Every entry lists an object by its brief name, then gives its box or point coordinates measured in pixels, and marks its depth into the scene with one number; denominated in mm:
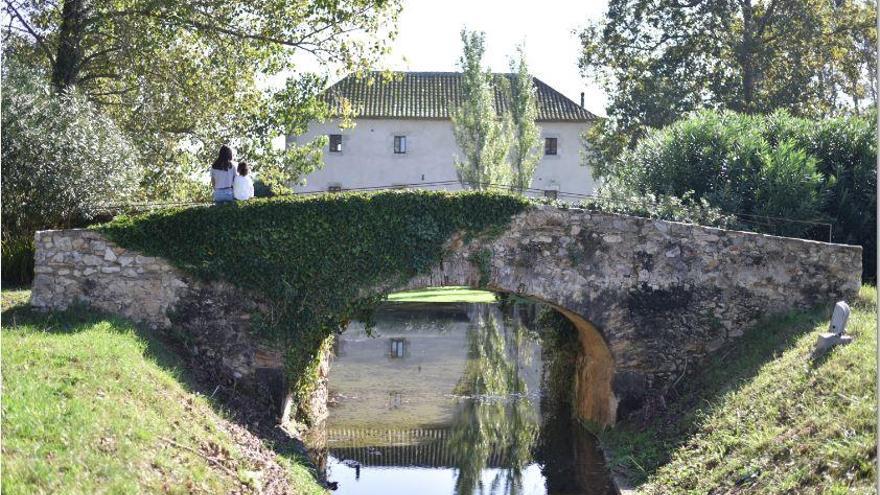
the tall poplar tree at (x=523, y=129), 39844
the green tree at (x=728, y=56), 27781
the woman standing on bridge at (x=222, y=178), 14414
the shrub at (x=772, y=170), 18062
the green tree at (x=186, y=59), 18938
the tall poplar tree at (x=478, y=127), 38750
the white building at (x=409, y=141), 42906
